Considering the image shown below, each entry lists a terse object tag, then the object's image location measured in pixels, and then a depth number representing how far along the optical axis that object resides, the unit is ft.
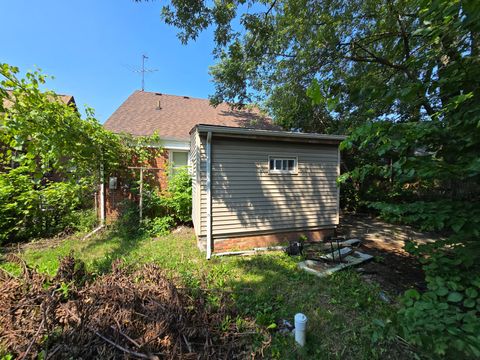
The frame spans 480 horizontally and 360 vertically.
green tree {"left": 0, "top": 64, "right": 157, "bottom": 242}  14.33
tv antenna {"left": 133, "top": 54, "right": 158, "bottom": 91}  39.37
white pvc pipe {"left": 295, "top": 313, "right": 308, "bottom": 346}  8.00
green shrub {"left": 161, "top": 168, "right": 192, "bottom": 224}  23.81
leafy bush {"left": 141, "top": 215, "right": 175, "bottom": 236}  22.20
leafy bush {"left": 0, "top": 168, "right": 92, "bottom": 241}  18.12
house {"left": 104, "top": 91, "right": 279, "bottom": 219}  26.84
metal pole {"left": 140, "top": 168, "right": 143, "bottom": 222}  23.13
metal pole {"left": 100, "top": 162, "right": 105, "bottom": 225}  23.56
